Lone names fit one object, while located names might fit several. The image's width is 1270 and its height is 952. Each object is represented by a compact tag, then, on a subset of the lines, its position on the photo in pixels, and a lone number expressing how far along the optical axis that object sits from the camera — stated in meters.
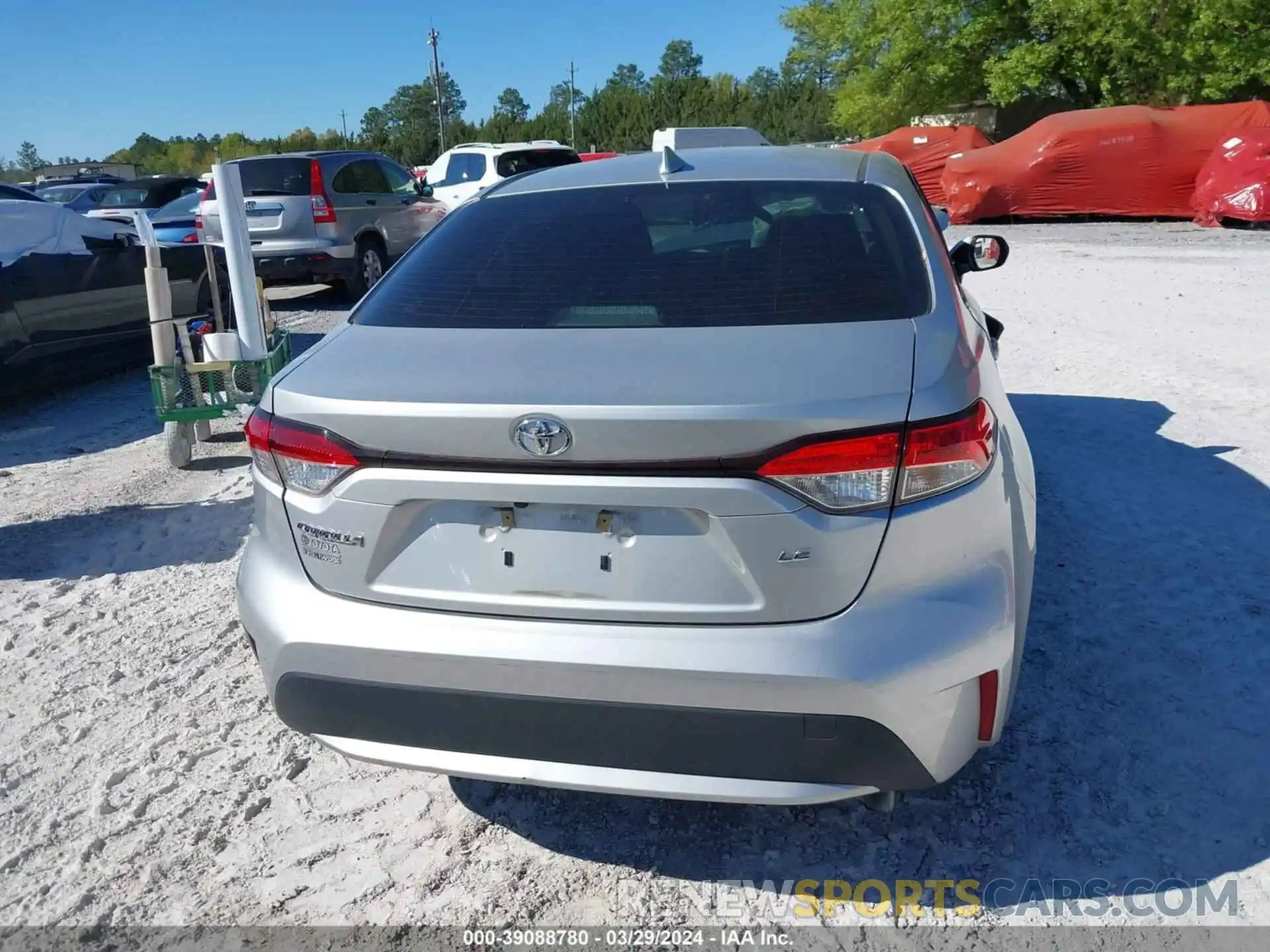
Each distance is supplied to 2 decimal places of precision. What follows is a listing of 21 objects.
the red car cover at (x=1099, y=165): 19.89
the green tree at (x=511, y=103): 121.44
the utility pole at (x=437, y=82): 60.16
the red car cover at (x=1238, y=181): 17.95
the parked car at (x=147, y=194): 17.12
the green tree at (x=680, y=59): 120.94
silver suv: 10.84
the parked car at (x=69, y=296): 6.53
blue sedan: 11.72
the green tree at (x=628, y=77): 124.36
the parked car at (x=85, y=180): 23.06
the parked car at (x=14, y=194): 7.91
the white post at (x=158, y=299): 5.25
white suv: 16.06
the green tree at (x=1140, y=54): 25.72
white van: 12.20
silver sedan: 1.95
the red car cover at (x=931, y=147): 23.66
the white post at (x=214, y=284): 5.86
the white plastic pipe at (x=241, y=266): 5.29
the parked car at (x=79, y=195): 18.36
